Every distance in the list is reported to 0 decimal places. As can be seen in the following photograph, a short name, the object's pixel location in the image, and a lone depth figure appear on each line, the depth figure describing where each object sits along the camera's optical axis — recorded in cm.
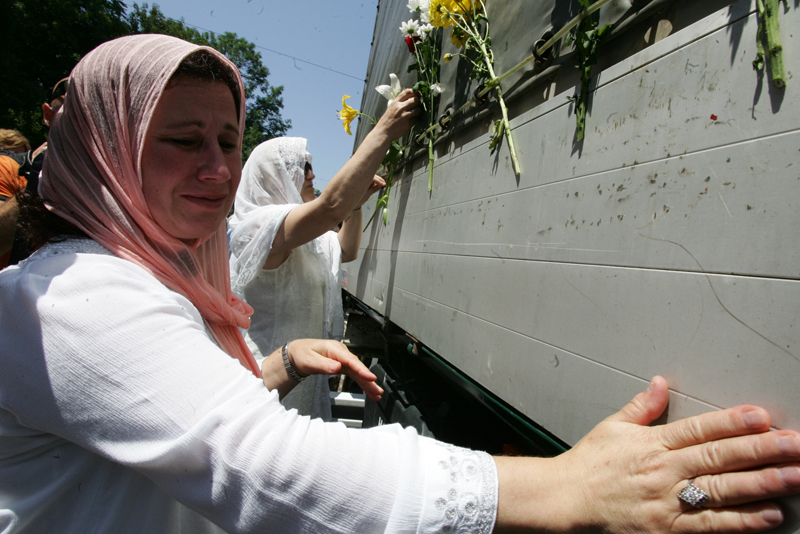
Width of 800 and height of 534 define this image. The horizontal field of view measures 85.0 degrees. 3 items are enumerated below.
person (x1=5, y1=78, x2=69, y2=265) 117
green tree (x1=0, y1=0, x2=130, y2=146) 1312
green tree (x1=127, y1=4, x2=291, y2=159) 2661
